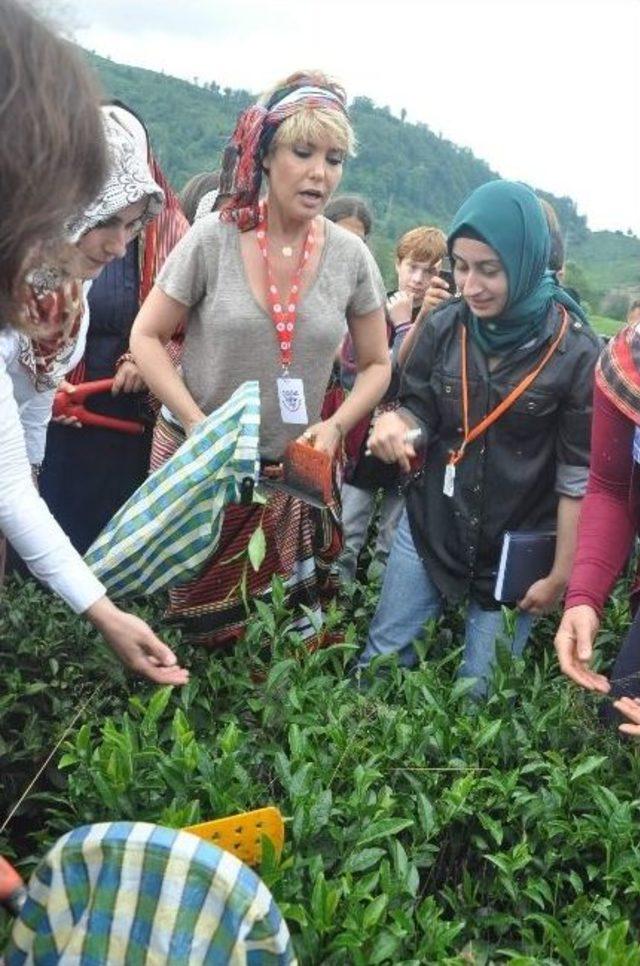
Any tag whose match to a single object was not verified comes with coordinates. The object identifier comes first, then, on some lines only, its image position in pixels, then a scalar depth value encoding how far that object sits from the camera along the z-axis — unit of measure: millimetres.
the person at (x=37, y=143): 1304
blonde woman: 3033
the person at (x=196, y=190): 4844
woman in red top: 2533
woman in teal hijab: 3033
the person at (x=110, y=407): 3799
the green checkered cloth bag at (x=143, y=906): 1531
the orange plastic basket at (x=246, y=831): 1773
